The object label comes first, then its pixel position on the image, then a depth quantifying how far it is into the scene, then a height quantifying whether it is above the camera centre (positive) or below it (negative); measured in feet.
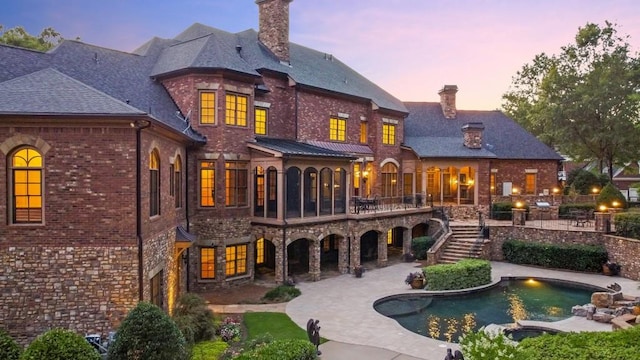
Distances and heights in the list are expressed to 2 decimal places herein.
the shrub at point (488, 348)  24.61 -9.25
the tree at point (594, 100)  112.27 +21.99
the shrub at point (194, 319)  40.80 -13.28
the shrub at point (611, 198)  89.85 -2.98
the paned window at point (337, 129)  85.87 +10.58
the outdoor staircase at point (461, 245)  80.84 -11.69
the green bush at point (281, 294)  57.86 -14.74
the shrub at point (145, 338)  30.73 -10.90
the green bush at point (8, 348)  30.35 -11.47
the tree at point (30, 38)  95.89 +34.07
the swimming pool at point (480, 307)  50.01 -16.00
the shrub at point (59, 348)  28.71 -10.85
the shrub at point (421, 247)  86.02 -12.39
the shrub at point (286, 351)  30.81 -12.08
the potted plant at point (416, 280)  64.03 -14.14
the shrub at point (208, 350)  38.17 -14.98
